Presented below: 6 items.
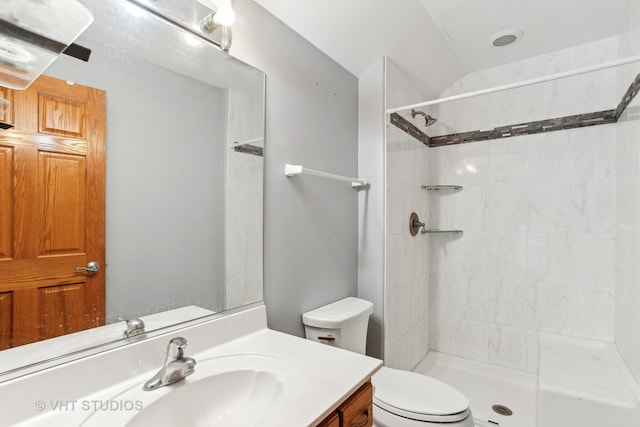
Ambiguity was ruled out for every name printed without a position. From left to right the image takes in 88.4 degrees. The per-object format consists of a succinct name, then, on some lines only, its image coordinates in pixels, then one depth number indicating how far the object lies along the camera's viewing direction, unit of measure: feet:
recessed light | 6.57
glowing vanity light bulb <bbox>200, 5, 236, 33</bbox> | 3.59
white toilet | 4.40
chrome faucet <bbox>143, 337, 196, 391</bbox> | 2.85
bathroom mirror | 3.01
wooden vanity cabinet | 2.78
